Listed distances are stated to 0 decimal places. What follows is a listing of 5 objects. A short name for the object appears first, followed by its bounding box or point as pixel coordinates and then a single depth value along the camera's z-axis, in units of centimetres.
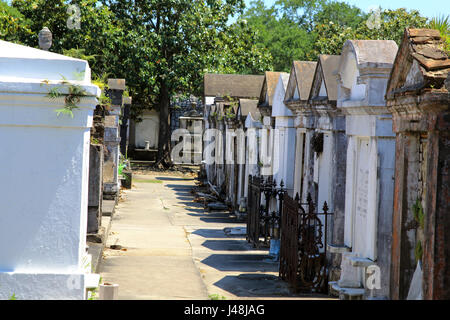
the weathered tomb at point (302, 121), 1122
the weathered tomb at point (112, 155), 1748
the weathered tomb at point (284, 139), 1286
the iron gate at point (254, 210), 1252
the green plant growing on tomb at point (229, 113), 2032
